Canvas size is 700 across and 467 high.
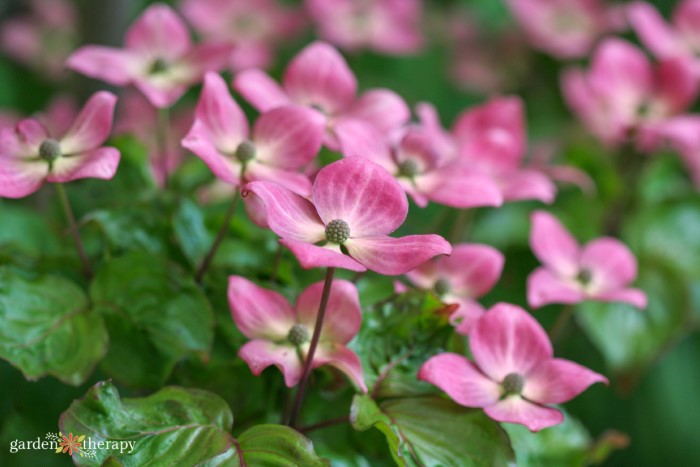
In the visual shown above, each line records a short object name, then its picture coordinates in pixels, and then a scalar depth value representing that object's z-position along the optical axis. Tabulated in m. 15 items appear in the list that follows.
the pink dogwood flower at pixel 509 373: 0.88
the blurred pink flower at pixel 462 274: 0.94
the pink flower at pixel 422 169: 0.91
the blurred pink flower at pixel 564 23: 1.36
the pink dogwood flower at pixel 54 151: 0.88
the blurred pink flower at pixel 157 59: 0.95
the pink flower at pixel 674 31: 1.13
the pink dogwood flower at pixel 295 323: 0.87
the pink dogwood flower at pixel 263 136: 0.91
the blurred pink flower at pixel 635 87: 1.09
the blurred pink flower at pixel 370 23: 1.29
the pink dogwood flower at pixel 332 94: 0.97
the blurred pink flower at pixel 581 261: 0.97
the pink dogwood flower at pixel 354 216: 0.84
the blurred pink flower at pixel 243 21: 1.38
